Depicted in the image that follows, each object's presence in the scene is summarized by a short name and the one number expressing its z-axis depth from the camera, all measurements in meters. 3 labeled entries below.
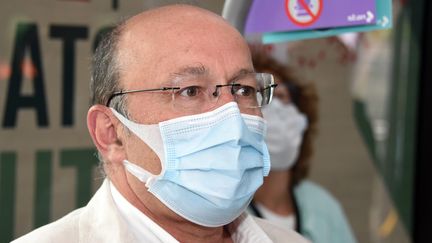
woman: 1.69
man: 1.00
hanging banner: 1.10
